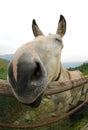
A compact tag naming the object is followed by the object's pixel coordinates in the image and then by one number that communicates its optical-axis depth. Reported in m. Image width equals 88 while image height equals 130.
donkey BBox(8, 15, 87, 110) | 0.76
